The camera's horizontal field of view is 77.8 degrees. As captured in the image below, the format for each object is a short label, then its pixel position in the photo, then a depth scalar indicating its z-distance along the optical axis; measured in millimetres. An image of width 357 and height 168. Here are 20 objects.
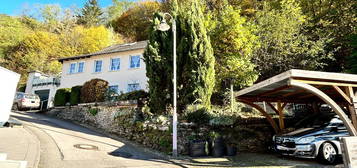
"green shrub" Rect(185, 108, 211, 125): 10500
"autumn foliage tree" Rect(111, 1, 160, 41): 35916
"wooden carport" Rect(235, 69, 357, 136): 5965
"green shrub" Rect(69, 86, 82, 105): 17469
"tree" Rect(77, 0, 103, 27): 43062
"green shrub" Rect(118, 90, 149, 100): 13516
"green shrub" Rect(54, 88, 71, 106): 19359
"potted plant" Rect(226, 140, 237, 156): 9406
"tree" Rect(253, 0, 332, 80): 14625
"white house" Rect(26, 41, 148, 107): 20078
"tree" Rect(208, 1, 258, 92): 12766
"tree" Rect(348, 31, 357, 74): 13095
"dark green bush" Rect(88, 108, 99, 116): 15070
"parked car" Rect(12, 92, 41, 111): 20094
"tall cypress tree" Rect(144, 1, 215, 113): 11461
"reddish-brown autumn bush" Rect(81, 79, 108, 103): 15760
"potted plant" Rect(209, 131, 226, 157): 9250
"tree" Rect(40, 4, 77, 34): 38844
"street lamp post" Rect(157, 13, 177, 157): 8852
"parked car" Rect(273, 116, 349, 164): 7945
